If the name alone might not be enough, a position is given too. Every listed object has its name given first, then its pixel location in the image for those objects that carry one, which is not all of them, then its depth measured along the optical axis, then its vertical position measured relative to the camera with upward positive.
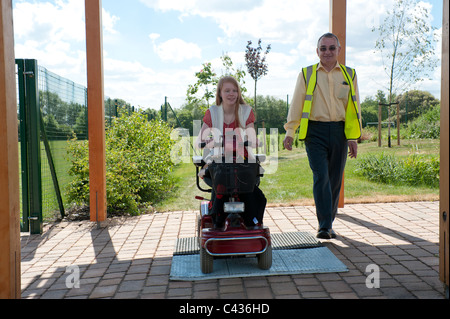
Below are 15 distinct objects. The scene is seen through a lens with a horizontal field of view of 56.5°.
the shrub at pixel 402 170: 7.56 -0.68
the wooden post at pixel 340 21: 5.20 +1.42
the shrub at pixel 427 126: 11.85 +0.22
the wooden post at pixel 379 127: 10.84 +0.18
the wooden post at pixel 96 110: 4.84 +0.33
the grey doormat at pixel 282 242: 3.89 -1.03
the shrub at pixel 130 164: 5.83 -0.41
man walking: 4.07 +0.18
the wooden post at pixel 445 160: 2.43 -0.16
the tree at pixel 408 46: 10.75 +2.30
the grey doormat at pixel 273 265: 3.23 -1.06
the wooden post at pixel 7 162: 2.46 -0.14
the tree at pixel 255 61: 10.71 +1.90
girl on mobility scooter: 3.13 -0.35
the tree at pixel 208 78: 9.80 +1.38
